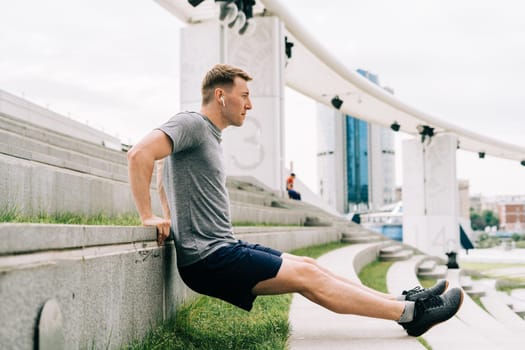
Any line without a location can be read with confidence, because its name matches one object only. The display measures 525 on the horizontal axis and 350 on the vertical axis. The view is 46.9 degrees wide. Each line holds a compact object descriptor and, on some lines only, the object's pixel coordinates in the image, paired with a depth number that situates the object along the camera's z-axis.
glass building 87.88
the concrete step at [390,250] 12.56
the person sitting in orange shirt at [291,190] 16.58
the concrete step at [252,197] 9.89
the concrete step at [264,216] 7.52
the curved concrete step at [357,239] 13.28
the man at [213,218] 2.82
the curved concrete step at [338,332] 3.30
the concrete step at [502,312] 8.41
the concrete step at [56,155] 3.73
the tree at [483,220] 114.50
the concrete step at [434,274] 11.57
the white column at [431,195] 29.14
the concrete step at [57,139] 5.32
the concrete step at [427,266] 12.09
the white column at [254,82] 15.12
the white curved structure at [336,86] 15.09
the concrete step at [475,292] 10.93
